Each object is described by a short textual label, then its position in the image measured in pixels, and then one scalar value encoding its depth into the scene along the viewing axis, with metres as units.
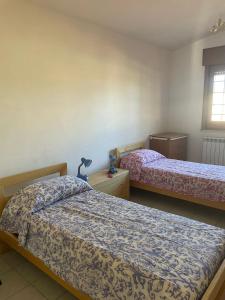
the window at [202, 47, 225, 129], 4.09
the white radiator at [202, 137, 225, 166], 4.05
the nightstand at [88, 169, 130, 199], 2.93
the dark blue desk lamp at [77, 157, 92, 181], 2.83
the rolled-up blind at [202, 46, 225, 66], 3.87
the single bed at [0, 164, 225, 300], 1.32
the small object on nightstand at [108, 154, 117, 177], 3.23
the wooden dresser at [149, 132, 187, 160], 4.05
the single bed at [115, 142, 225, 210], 2.86
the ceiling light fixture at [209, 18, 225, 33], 3.10
